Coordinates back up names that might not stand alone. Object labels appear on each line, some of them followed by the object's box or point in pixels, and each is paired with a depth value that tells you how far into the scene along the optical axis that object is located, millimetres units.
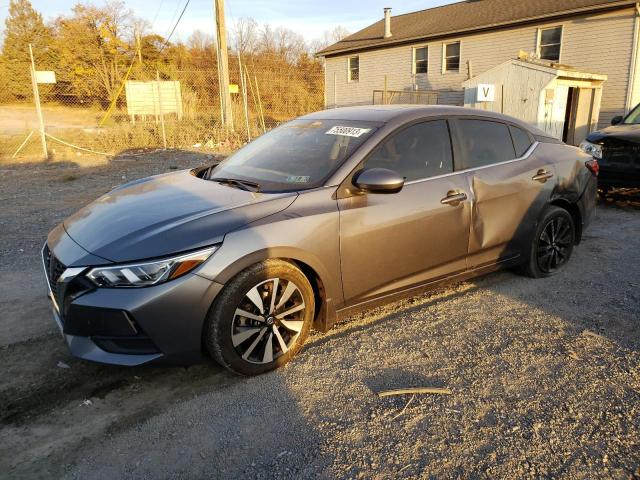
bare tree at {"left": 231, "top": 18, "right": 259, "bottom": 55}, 32197
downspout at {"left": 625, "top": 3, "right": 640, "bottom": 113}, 16297
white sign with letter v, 14415
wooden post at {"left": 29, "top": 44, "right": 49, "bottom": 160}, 11266
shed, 14609
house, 16953
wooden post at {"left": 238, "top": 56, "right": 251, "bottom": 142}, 15155
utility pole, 16094
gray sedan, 2650
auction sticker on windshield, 3551
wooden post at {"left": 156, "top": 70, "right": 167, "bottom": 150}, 13919
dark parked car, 7203
